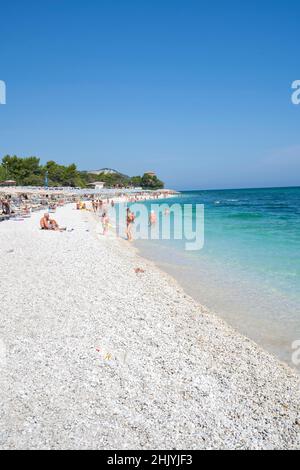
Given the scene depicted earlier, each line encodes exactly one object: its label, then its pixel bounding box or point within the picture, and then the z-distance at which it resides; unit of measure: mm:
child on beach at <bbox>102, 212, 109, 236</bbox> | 17292
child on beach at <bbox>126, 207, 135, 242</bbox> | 16609
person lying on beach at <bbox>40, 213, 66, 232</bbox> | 16469
